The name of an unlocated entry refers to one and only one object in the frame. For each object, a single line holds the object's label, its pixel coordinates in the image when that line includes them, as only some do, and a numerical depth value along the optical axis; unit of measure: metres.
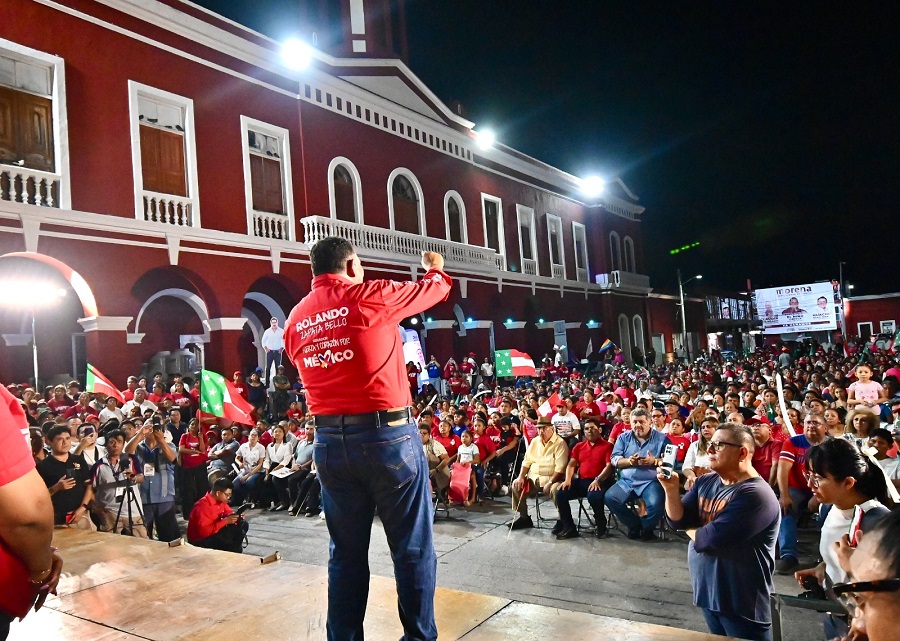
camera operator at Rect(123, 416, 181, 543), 6.95
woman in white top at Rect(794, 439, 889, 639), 2.79
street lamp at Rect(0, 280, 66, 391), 10.98
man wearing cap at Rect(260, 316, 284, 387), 13.87
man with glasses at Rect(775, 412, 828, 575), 5.50
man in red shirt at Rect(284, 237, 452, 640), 2.34
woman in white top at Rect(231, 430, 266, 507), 9.23
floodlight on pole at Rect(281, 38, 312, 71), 14.77
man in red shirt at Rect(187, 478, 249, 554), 6.20
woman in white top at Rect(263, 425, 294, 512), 9.18
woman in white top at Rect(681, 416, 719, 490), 6.19
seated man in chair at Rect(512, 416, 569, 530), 7.30
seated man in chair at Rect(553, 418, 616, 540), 6.91
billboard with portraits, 39.75
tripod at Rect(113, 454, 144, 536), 6.89
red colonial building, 10.44
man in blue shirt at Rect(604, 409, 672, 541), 6.61
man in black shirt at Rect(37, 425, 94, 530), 5.87
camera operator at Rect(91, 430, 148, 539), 6.84
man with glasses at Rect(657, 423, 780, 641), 2.93
